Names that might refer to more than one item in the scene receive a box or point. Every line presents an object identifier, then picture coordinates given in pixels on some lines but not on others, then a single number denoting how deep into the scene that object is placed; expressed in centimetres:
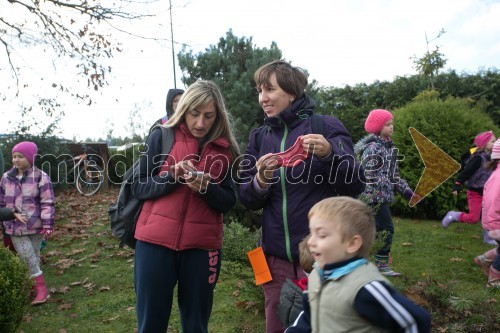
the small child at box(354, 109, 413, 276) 553
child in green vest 162
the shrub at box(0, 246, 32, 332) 371
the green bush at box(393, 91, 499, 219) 836
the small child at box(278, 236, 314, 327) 228
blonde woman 261
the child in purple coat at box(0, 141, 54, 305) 513
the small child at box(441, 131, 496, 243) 680
